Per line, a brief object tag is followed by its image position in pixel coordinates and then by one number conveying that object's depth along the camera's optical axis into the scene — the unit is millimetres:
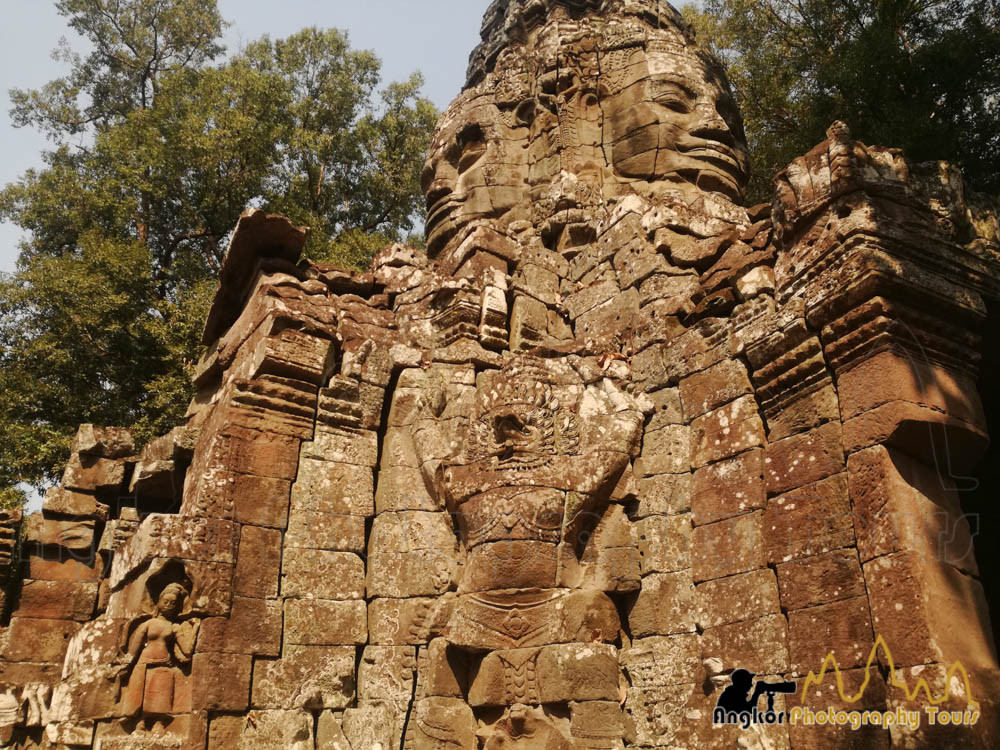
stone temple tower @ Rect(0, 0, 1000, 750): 4574
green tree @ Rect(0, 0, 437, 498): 13781
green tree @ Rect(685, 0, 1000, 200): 9500
